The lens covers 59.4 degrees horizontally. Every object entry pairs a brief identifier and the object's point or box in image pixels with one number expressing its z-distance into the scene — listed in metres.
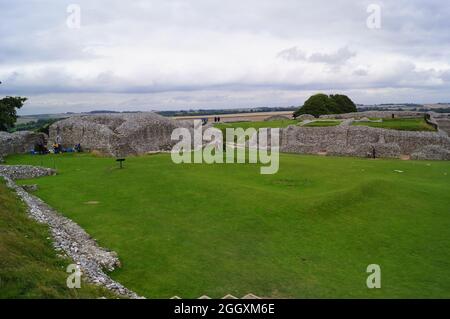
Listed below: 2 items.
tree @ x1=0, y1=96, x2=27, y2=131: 50.25
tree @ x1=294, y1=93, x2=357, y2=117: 82.06
